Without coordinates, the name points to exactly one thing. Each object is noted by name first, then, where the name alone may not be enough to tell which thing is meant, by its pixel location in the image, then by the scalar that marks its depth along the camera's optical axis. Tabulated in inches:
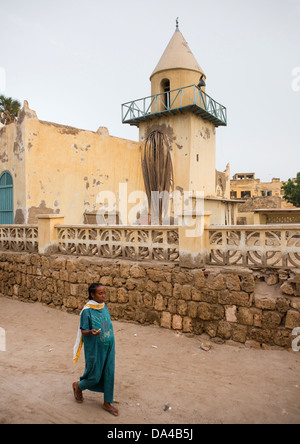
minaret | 499.8
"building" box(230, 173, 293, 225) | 1649.9
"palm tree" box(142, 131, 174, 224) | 504.7
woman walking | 131.6
